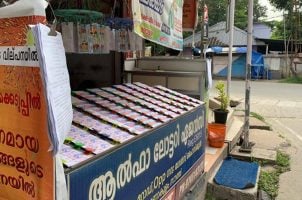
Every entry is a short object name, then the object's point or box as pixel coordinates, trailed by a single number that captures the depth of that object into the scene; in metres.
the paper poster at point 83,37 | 3.92
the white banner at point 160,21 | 2.94
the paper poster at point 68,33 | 3.81
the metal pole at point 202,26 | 7.34
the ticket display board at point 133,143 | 2.34
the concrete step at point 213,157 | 5.42
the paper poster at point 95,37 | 4.00
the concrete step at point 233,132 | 6.98
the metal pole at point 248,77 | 6.75
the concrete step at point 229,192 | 4.95
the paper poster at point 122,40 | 4.58
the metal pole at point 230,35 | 8.51
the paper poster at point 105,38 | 4.15
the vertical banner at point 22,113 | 1.83
